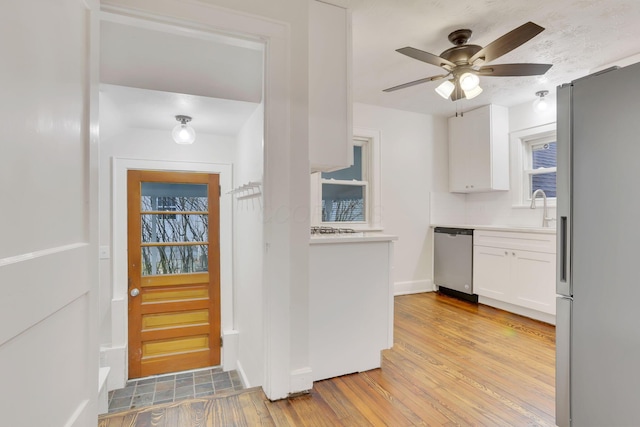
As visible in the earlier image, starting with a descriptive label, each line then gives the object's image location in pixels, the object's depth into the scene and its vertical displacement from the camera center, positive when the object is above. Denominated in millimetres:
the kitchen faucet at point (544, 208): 3721 +28
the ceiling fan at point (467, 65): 2261 +1102
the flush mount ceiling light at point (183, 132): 2797 +694
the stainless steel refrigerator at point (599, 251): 1295 -176
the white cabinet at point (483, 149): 4230 +833
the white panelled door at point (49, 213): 701 -3
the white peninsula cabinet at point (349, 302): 2088 -623
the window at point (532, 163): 3996 +612
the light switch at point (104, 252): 2986 -376
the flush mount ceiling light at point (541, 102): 3748 +1297
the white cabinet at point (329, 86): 2109 +833
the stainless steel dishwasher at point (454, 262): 4066 -677
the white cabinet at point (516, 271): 3240 -669
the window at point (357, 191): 4117 +266
